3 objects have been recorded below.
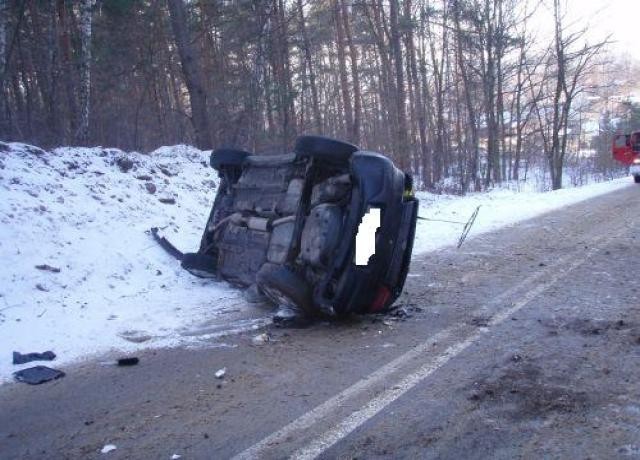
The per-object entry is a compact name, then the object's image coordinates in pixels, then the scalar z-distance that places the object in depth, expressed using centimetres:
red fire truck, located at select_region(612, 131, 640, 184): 2047
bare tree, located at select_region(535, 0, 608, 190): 2345
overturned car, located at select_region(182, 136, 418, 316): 478
